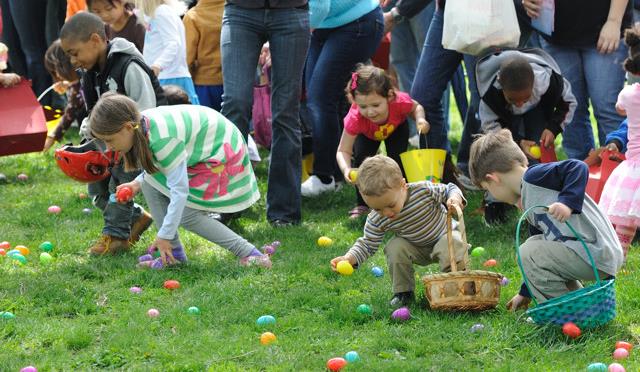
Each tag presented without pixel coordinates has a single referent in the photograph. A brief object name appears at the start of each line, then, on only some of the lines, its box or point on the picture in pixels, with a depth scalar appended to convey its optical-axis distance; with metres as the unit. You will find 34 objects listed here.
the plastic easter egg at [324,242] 10.18
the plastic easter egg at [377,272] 8.92
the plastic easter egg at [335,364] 6.64
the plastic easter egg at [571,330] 6.94
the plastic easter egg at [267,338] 7.22
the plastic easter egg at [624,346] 6.84
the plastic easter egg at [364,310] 7.81
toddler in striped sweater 7.91
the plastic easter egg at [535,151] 10.27
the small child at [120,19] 11.63
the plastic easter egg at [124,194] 8.82
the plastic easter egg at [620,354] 6.69
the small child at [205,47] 13.43
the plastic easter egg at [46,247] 10.11
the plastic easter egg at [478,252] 9.57
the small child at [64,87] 12.27
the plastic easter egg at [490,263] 9.13
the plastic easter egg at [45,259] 9.64
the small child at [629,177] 9.10
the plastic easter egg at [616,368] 6.37
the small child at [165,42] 12.71
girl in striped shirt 8.55
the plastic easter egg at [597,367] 6.43
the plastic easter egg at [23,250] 9.93
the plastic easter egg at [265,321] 7.63
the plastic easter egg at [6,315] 7.82
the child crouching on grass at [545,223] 7.15
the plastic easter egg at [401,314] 7.62
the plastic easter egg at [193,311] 7.90
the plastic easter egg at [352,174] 9.52
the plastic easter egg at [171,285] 8.68
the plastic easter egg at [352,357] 6.77
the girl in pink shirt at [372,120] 10.51
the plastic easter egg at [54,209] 11.79
